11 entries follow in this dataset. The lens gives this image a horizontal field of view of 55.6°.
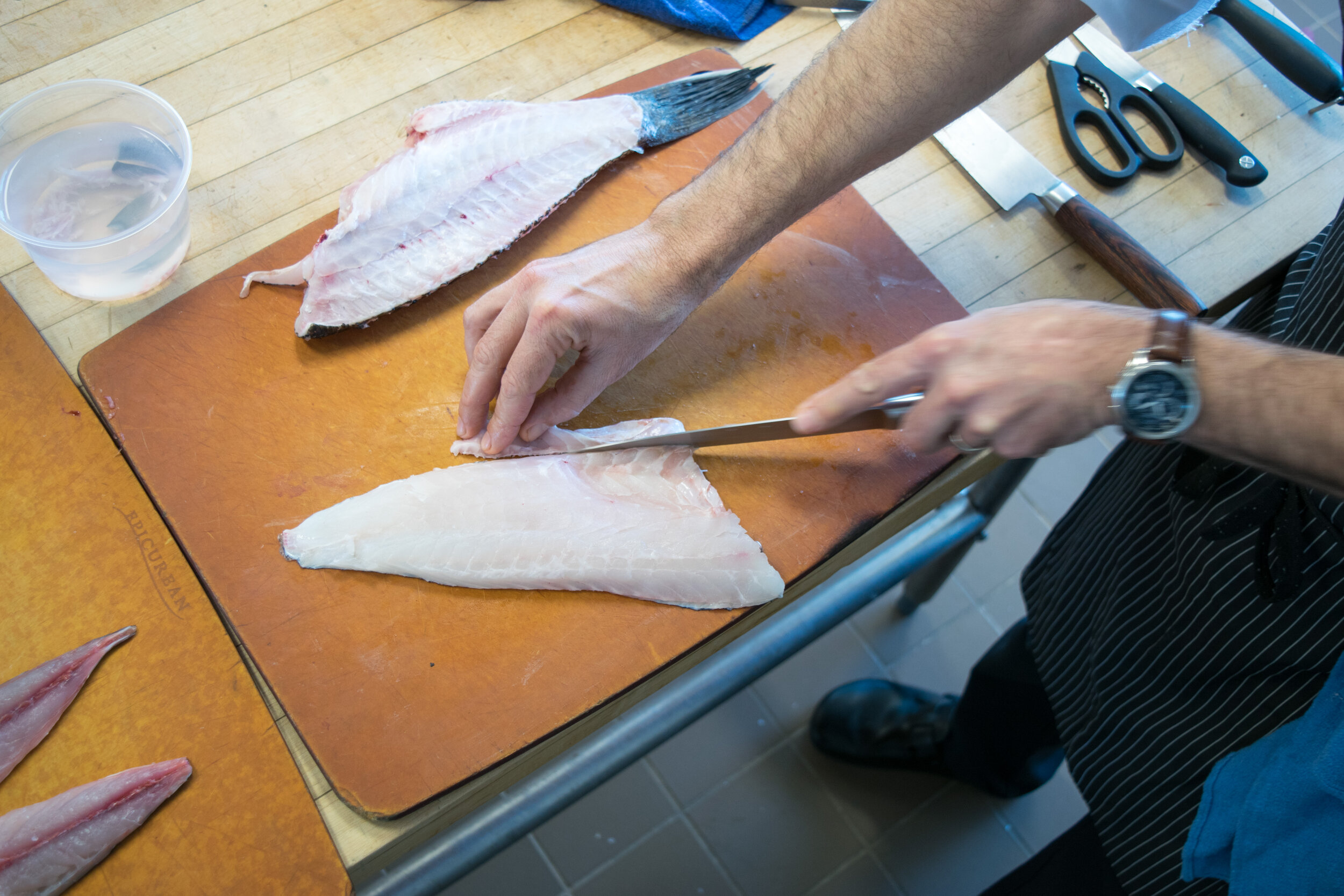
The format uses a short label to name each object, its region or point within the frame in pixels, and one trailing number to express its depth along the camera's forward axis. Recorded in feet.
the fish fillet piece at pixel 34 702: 2.54
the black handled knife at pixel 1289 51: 3.29
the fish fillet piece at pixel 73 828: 2.45
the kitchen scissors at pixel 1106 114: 3.25
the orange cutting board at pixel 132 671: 2.51
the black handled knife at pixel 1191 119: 3.22
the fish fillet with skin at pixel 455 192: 2.88
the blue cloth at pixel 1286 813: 2.35
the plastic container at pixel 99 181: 2.85
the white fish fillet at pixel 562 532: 2.70
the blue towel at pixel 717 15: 3.31
